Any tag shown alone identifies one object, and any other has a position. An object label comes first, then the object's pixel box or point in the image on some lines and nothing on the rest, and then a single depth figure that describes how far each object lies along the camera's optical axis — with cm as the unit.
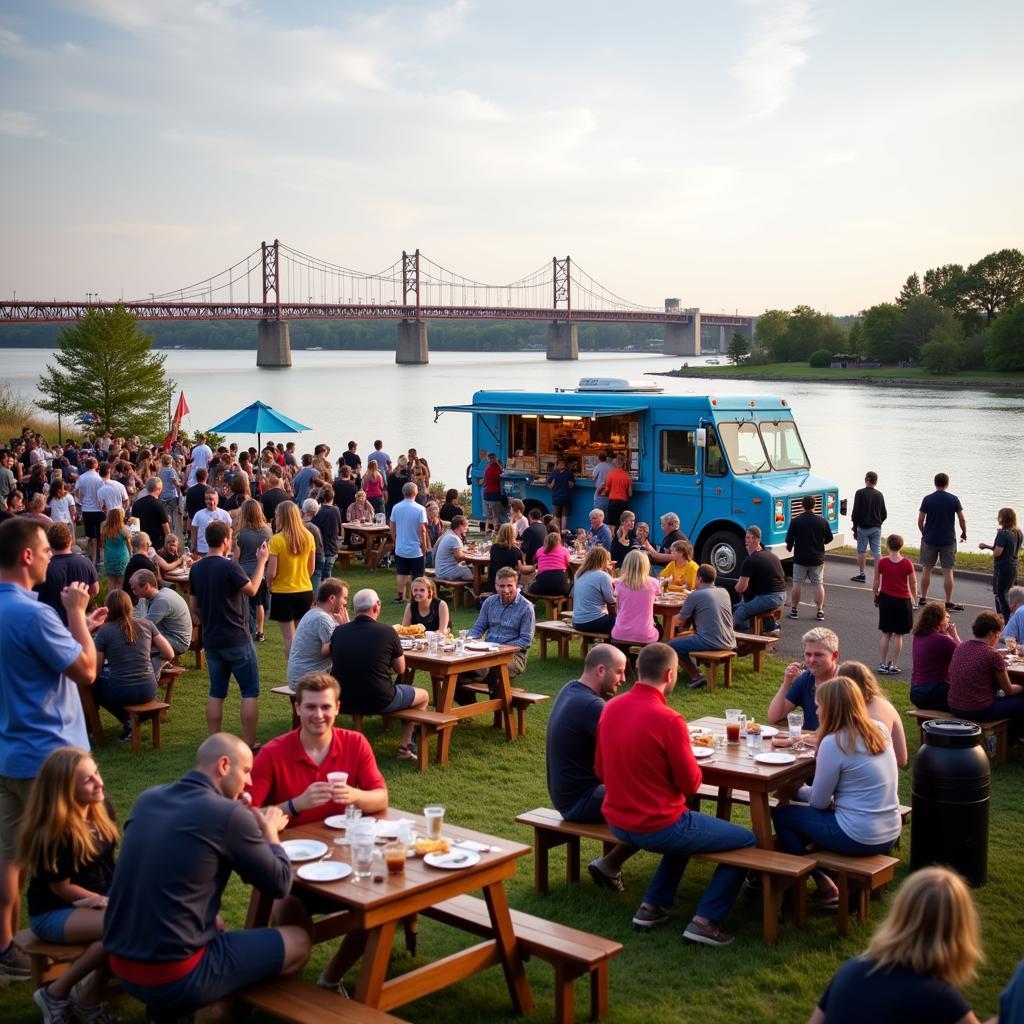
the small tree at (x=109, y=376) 3834
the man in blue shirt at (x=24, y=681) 514
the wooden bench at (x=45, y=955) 482
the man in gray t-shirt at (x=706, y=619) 1080
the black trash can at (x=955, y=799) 634
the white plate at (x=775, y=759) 641
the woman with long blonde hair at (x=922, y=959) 340
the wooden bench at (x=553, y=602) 1307
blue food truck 1614
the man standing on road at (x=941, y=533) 1439
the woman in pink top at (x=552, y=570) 1309
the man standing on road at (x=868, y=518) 1579
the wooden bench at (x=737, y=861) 568
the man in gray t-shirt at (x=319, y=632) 843
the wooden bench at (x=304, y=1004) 425
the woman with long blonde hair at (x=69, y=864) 464
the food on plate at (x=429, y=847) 492
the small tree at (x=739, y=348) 12144
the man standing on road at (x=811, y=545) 1389
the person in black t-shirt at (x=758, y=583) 1233
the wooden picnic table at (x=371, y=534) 1736
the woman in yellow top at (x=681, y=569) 1229
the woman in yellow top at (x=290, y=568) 1030
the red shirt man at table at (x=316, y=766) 525
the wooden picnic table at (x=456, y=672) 892
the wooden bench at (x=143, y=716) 886
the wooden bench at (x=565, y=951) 483
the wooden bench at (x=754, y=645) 1134
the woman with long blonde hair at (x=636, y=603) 1062
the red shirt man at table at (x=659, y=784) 570
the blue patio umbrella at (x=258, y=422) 1948
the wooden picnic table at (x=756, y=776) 617
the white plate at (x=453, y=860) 476
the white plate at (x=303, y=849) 482
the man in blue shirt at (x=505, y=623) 984
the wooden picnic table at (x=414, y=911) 450
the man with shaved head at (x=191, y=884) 411
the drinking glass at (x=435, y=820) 499
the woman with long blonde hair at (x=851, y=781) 577
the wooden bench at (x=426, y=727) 844
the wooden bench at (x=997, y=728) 847
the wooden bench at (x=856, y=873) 572
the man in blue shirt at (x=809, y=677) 689
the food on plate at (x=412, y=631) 965
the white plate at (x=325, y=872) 463
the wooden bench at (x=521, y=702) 930
